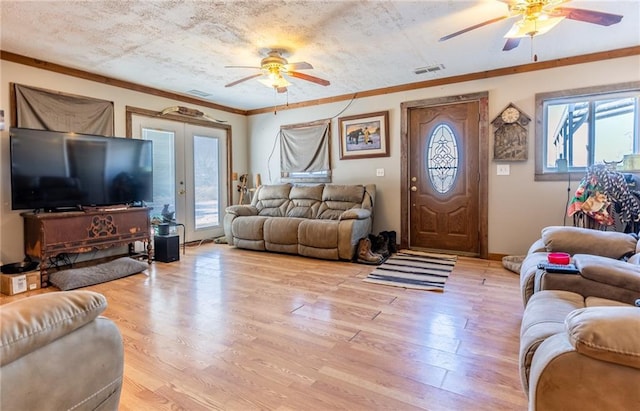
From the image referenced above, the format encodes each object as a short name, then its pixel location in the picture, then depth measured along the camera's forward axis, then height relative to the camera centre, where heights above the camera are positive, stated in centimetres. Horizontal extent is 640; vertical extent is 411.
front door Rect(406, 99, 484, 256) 447 +22
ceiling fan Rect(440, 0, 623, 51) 223 +123
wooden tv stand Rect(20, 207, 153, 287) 334 -37
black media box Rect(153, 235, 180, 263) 436 -68
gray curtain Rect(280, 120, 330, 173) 557 +80
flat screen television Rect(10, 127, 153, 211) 332 +29
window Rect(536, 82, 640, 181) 366 +74
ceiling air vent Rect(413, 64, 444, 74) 406 +154
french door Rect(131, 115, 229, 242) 495 +38
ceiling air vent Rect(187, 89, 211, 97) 506 +157
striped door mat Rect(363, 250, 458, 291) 336 -87
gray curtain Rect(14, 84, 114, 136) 360 +98
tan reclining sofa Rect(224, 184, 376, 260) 436 -35
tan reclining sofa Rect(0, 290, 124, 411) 82 -44
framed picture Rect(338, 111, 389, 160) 504 +91
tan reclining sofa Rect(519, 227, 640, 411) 92 -52
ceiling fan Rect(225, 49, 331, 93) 345 +132
